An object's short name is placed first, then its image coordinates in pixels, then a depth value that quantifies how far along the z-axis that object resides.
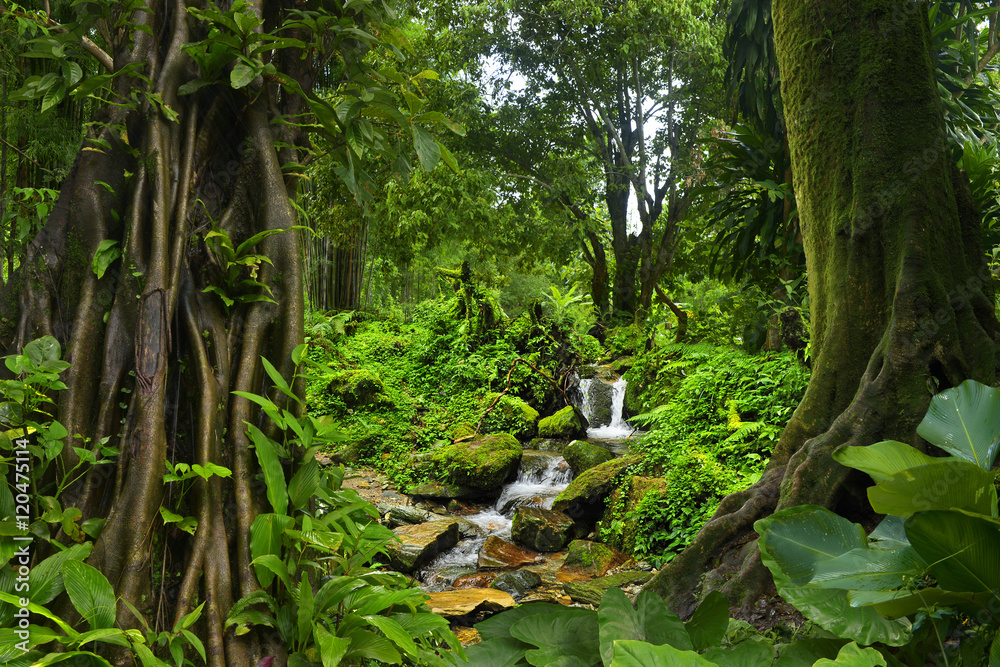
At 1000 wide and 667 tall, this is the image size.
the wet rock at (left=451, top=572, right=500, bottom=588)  4.77
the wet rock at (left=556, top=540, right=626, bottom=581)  4.87
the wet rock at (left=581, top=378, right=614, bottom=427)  9.30
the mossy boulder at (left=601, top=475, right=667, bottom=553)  5.02
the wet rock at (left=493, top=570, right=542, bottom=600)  4.58
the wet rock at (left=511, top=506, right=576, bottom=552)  5.56
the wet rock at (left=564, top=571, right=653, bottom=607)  3.80
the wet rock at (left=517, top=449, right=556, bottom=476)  7.30
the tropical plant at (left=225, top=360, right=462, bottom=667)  1.63
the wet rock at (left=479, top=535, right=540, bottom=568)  5.28
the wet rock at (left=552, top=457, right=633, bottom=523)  5.85
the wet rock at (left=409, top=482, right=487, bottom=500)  6.99
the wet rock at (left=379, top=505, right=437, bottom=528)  6.14
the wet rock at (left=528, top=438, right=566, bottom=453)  8.02
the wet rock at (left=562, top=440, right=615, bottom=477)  6.95
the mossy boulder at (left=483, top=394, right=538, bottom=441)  8.60
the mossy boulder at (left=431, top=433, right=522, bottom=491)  7.03
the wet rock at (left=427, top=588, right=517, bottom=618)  3.98
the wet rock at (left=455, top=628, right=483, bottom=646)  3.68
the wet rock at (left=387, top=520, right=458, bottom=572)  4.96
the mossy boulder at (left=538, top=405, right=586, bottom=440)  8.34
